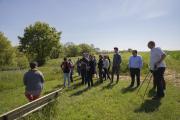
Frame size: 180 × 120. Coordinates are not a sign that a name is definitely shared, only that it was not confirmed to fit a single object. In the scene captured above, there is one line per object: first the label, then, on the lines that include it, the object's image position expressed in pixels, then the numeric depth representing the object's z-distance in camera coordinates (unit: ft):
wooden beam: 10.84
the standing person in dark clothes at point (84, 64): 27.96
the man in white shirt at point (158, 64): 19.40
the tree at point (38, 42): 123.20
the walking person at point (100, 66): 32.30
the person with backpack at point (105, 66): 33.28
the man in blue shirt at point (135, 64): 27.05
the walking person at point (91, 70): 27.94
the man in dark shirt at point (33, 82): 15.85
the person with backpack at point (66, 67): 28.54
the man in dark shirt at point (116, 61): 30.97
